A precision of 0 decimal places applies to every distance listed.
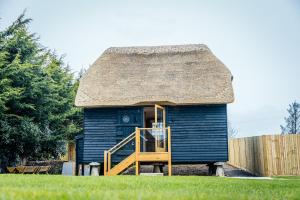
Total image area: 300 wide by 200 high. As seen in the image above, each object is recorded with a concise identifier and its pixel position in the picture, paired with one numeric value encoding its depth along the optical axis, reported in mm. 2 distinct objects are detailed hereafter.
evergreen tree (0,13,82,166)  18406
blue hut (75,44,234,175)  17203
